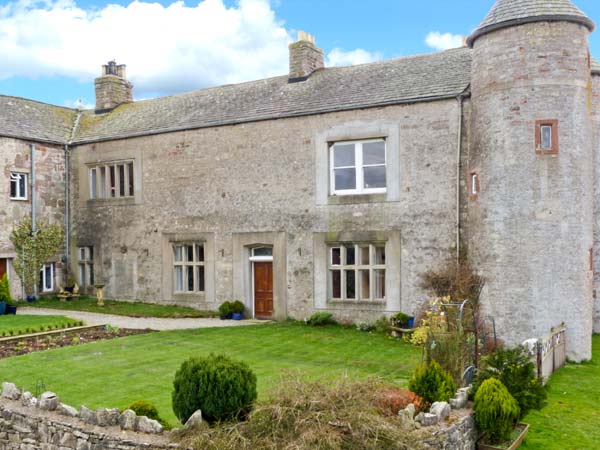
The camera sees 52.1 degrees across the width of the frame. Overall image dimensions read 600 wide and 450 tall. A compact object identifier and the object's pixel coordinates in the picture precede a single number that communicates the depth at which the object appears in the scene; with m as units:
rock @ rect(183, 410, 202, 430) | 7.80
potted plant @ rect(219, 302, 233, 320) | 20.64
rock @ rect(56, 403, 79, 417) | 8.79
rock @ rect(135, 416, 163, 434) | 8.16
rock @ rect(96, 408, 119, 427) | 8.41
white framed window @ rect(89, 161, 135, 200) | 23.84
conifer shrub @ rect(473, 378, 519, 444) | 8.80
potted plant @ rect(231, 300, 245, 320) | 20.69
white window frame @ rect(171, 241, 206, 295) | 22.16
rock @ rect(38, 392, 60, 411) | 9.00
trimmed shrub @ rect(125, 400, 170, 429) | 8.86
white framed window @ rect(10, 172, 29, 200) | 23.61
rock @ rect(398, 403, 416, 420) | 8.11
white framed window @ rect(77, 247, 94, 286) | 25.09
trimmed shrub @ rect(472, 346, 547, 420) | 9.64
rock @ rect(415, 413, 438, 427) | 8.20
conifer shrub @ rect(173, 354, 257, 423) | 7.98
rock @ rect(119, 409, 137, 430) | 8.26
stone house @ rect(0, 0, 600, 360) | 15.52
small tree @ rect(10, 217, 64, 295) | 23.53
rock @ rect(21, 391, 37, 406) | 9.24
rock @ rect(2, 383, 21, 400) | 9.58
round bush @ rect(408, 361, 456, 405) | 9.12
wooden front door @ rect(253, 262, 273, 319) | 20.80
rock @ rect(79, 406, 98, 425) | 8.45
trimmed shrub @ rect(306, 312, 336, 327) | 19.06
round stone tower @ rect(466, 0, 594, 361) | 15.30
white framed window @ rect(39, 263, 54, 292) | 24.72
